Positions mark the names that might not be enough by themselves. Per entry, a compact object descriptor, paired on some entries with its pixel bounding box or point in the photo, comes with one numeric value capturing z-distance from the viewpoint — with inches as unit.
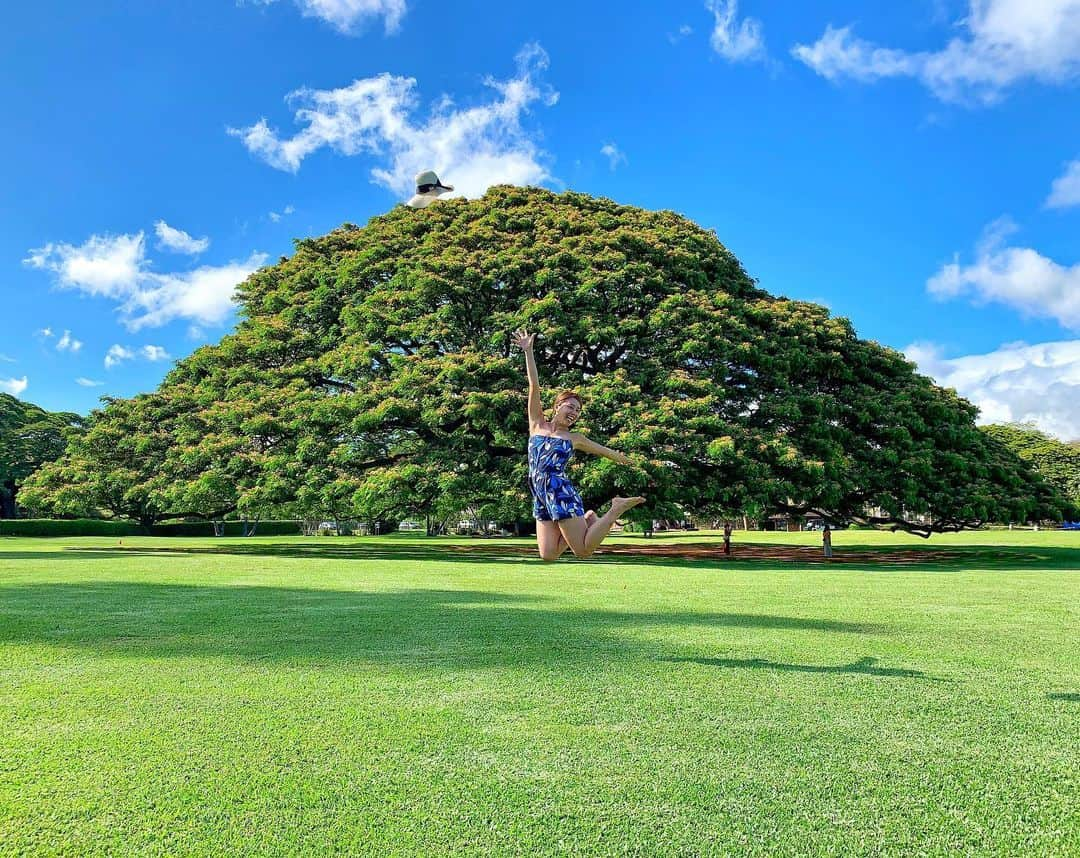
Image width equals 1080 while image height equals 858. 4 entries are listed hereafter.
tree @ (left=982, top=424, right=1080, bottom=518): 2736.2
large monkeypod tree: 752.3
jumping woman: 263.7
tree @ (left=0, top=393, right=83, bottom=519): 2084.2
